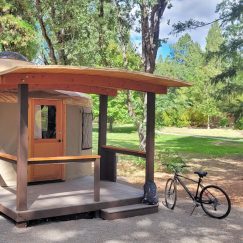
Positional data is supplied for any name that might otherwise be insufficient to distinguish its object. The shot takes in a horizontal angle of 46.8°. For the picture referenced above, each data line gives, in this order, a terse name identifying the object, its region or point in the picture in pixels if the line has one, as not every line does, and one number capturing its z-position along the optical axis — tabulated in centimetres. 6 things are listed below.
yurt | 633
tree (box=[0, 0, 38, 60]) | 1116
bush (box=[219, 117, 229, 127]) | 2902
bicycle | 487
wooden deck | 452
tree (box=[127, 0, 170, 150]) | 1019
